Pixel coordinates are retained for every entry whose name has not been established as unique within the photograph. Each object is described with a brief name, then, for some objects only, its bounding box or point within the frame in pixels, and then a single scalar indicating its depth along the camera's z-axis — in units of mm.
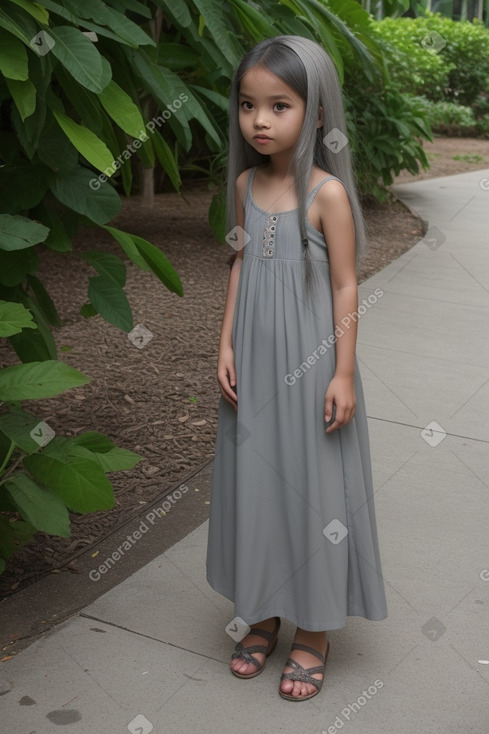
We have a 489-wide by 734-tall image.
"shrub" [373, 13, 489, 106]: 17188
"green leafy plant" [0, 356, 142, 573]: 2697
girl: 2711
